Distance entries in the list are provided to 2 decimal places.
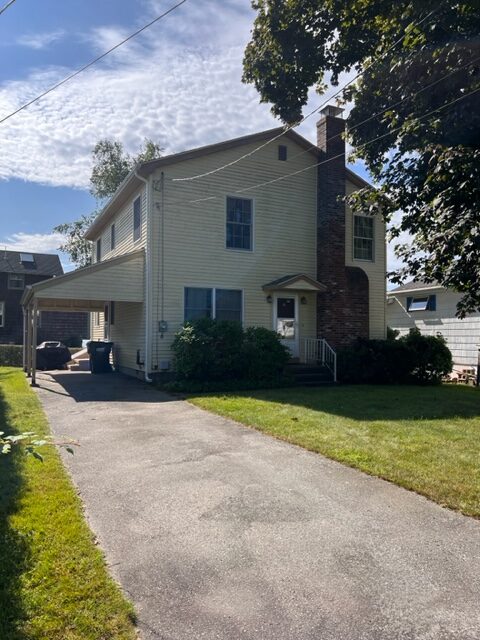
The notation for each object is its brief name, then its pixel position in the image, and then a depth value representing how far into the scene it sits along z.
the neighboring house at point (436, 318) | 20.78
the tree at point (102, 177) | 33.78
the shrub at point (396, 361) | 15.16
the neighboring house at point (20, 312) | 30.84
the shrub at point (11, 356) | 23.62
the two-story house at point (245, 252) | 14.18
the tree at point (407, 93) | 6.46
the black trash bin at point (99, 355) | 17.48
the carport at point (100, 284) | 13.44
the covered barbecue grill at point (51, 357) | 20.44
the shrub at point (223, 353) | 12.93
